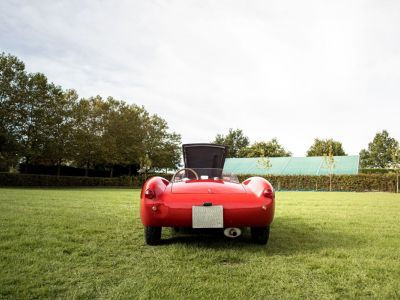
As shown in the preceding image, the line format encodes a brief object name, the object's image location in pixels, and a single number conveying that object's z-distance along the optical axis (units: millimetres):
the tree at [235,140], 83125
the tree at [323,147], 75188
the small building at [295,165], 42906
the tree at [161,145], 50250
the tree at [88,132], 34375
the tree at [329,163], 39781
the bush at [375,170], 49156
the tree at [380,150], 78700
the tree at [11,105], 27094
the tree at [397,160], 33031
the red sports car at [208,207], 4273
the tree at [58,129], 30181
